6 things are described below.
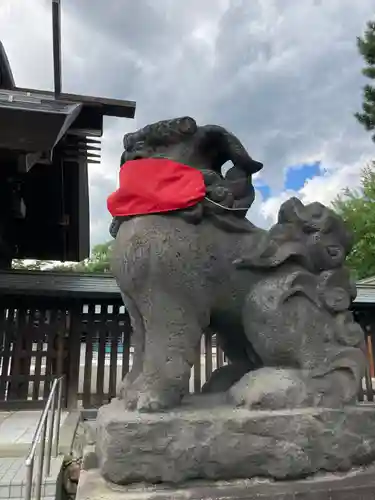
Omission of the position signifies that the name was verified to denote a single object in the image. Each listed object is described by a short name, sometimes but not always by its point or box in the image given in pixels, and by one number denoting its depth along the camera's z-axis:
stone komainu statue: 1.65
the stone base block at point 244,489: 1.42
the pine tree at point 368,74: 7.55
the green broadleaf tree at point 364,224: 13.90
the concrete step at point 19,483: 2.54
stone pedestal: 1.45
